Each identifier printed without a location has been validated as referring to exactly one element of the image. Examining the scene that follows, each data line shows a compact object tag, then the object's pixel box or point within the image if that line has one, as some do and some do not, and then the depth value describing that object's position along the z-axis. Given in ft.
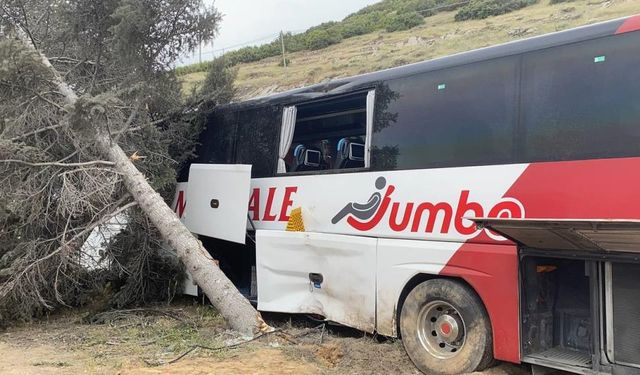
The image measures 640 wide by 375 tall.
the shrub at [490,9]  125.18
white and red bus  14.98
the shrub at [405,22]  140.77
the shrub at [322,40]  147.64
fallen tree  23.44
